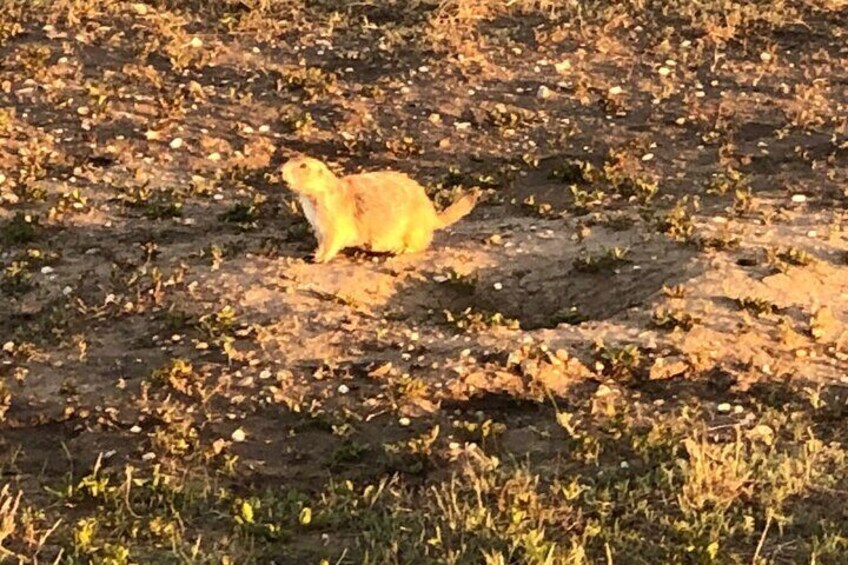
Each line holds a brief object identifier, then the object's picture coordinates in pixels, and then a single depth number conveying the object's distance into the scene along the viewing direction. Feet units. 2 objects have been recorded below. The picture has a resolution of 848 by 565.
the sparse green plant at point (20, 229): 56.65
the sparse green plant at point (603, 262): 51.72
